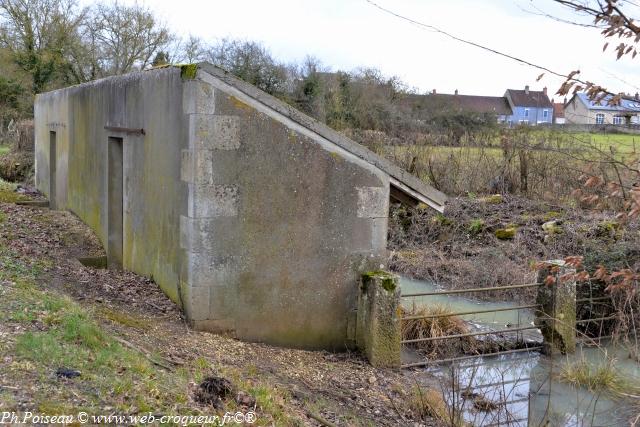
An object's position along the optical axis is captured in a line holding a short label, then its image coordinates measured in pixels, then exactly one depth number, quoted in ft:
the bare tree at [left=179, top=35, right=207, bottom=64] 106.39
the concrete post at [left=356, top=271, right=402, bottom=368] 24.59
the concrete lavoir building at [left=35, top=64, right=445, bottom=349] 23.40
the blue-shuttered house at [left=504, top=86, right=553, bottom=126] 209.97
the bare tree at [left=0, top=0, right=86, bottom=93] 101.76
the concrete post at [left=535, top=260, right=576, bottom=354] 28.78
